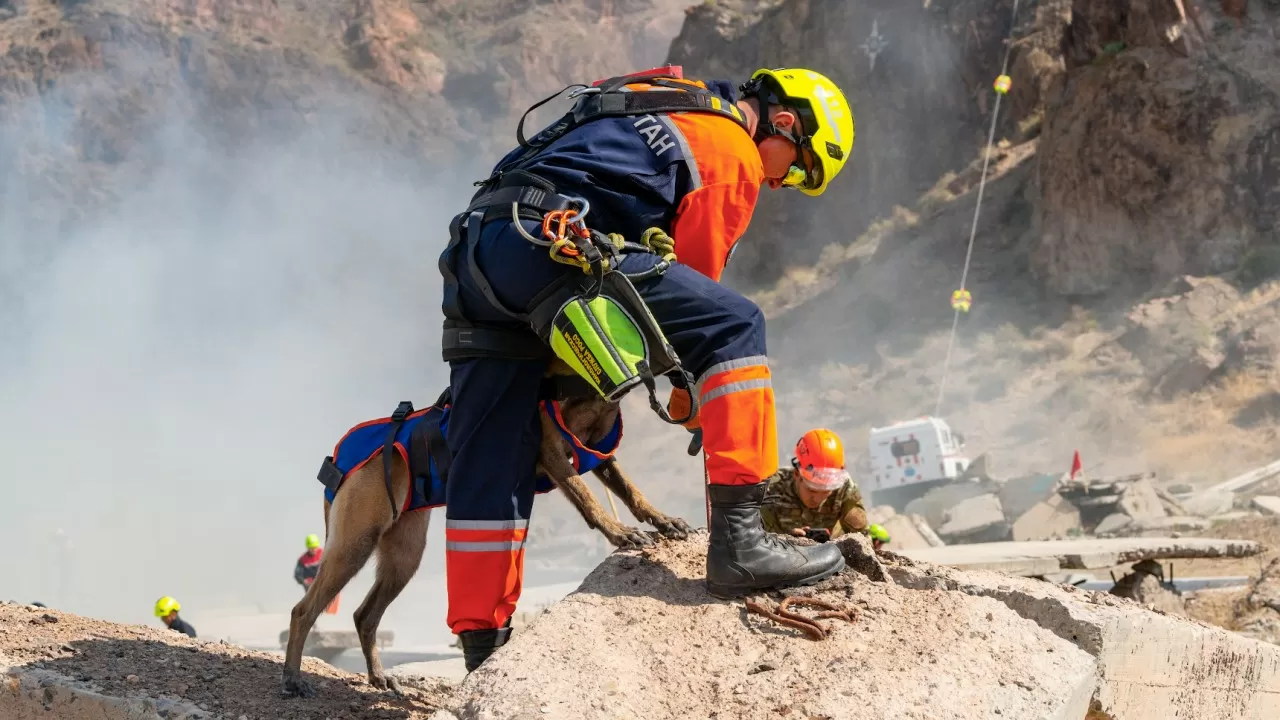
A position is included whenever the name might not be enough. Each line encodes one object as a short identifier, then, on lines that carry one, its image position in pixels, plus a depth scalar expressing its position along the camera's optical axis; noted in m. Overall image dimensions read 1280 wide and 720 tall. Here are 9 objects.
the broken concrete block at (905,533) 14.99
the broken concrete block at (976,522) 17.61
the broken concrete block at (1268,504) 16.94
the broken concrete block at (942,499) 20.28
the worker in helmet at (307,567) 14.82
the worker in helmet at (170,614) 10.98
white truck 23.23
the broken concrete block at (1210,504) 17.89
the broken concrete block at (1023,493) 19.09
